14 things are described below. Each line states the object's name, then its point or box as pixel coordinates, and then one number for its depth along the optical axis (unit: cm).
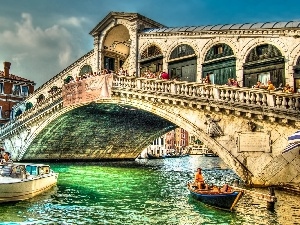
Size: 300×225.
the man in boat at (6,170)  1359
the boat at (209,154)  8069
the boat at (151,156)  5679
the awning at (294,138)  1224
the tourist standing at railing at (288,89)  1522
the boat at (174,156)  6578
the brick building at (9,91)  4112
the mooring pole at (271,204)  1145
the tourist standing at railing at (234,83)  1709
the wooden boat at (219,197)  1129
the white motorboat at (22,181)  1256
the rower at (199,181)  1324
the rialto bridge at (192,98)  1548
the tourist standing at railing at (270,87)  1574
